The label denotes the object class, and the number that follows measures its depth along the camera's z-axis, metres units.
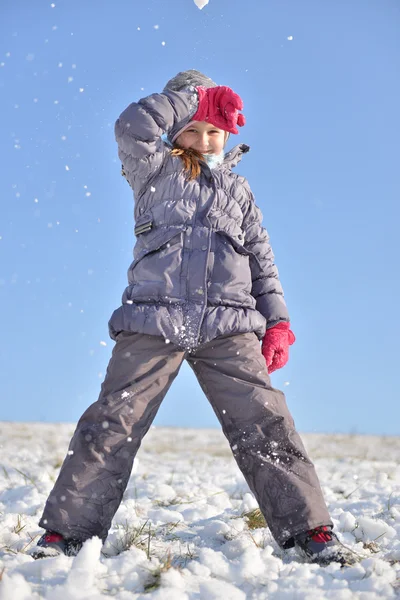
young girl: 2.66
